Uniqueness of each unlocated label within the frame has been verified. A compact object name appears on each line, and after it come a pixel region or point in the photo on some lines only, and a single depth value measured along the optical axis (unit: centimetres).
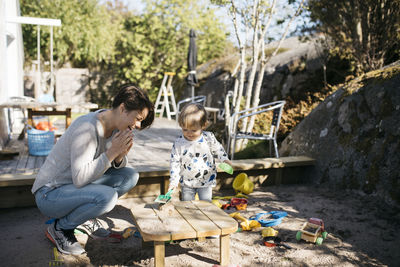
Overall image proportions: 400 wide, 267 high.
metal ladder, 1020
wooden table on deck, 475
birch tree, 508
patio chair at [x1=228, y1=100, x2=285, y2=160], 482
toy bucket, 381
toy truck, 267
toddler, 292
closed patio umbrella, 888
